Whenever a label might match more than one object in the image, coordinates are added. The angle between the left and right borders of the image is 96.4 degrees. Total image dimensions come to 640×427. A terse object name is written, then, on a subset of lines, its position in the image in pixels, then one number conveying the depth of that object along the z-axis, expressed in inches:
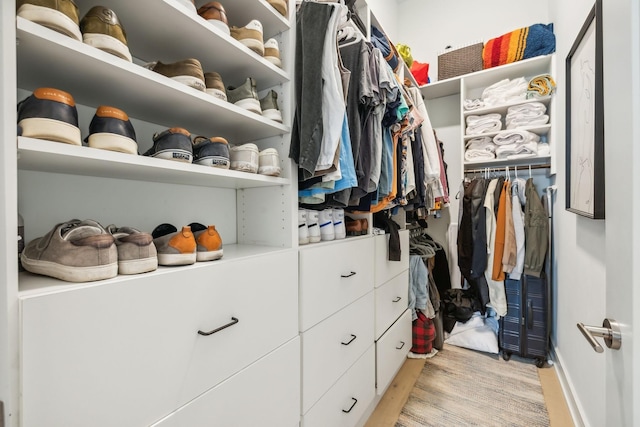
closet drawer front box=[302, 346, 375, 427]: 41.2
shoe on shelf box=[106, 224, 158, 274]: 22.7
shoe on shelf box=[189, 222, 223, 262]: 29.0
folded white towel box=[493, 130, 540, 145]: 80.2
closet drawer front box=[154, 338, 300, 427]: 26.0
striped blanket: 78.5
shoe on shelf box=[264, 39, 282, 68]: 37.6
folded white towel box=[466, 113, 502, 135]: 86.7
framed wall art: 38.3
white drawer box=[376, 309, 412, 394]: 58.9
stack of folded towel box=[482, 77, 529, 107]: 83.5
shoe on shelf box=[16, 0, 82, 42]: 18.9
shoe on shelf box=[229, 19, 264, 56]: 34.7
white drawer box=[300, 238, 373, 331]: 38.9
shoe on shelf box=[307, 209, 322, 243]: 43.6
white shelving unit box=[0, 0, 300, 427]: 17.5
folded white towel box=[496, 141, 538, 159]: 79.7
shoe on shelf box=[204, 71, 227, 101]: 32.0
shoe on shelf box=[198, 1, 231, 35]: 31.4
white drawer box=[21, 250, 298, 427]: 17.6
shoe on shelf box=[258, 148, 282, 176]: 36.4
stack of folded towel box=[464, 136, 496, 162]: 87.0
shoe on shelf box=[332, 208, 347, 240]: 48.6
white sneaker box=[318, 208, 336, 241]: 46.6
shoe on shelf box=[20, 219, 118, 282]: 20.3
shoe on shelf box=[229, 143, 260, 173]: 34.1
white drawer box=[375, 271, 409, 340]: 58.9
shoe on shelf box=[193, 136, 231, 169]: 30.6
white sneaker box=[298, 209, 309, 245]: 42.3
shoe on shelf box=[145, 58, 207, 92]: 29.0
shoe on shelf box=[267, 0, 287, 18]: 37.8
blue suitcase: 76.2
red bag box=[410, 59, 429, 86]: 98.3
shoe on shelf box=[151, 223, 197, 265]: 26.4
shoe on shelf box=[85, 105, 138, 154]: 22.3
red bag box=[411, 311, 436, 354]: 80.0
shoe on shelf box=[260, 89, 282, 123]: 37.7
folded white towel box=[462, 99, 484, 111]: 89.6
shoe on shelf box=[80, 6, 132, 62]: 22.2
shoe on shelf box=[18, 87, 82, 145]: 18.8
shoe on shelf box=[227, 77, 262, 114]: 35.1
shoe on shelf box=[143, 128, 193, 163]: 27.2
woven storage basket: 90.5
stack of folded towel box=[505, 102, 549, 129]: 79.0
